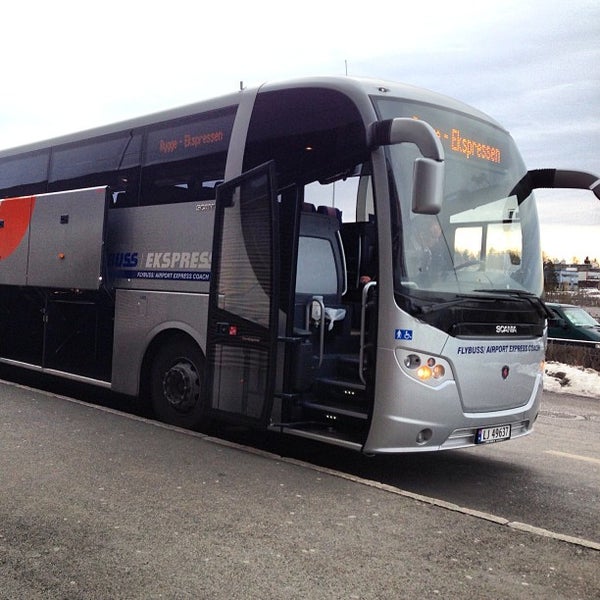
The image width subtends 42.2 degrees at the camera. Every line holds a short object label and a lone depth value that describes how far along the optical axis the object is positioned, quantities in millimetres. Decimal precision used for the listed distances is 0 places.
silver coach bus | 6172
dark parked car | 18016
